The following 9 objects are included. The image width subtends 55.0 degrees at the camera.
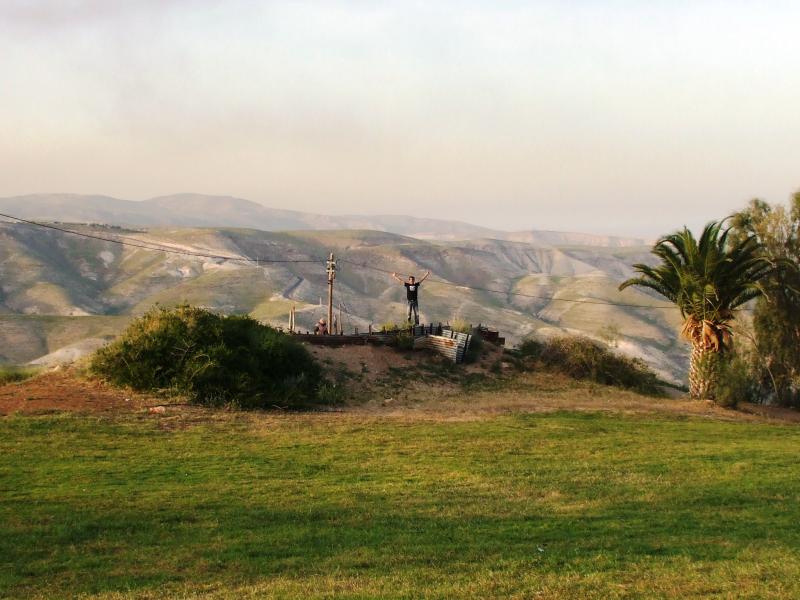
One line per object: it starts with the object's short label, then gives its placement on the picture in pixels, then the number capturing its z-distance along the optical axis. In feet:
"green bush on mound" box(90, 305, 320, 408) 73.56
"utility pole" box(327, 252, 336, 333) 119.24
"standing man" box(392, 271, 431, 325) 108.47
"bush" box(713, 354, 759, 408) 94.48
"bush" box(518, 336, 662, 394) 107.80
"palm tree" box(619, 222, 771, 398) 95.40
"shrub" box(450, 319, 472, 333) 116.06
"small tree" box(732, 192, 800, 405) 110.42
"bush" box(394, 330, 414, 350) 103.50
